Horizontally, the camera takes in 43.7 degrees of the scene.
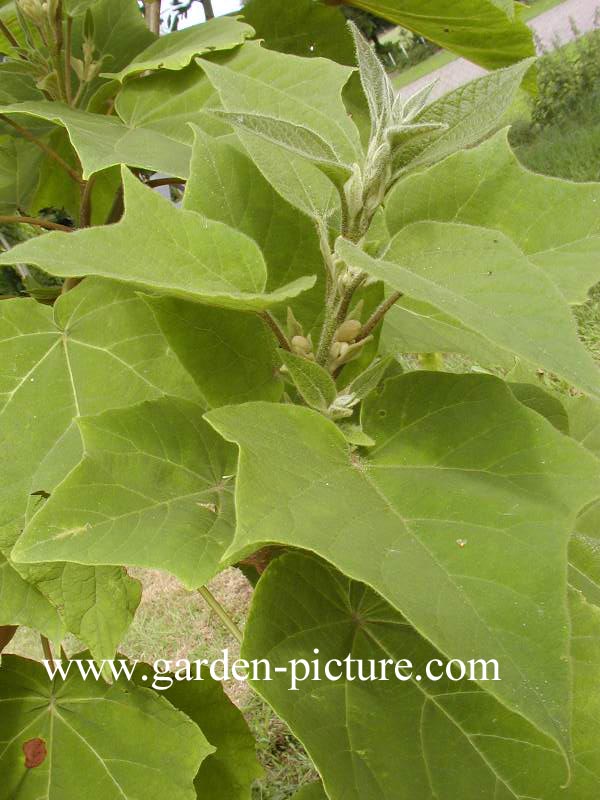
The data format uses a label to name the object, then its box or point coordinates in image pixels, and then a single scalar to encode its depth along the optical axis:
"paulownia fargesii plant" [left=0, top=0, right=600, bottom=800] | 0.39
